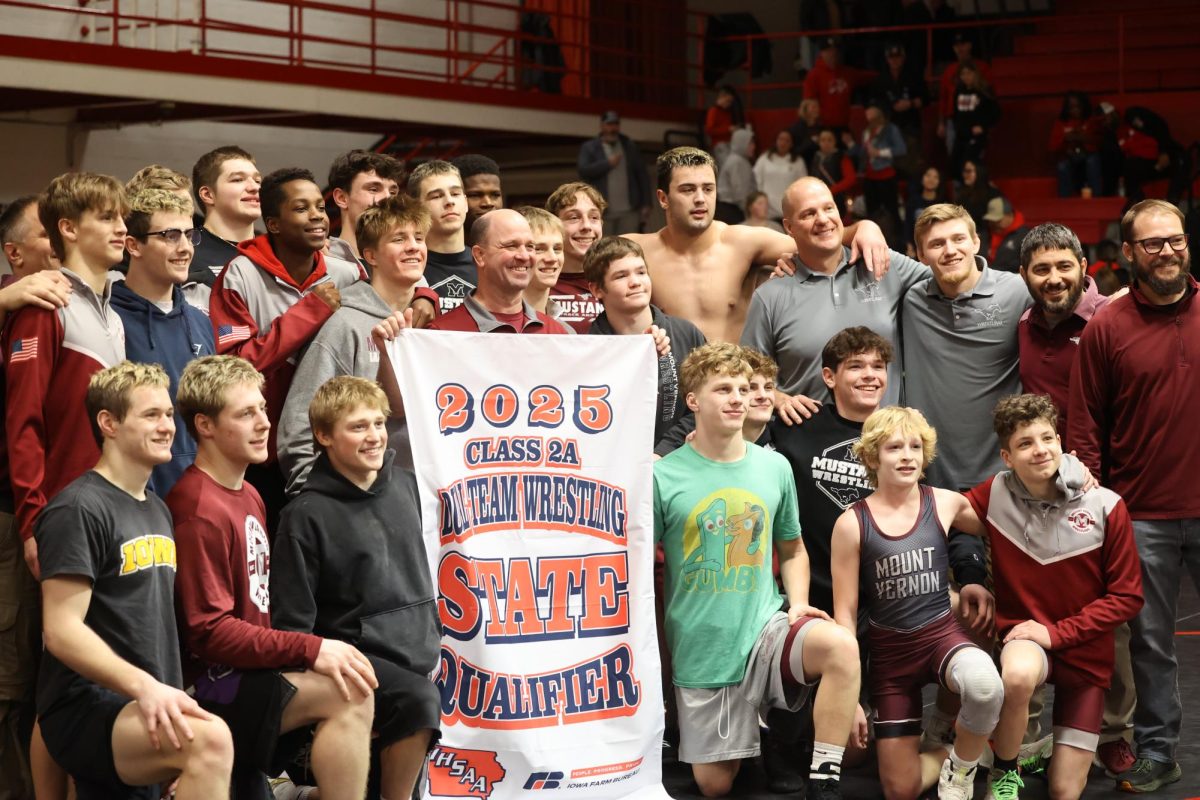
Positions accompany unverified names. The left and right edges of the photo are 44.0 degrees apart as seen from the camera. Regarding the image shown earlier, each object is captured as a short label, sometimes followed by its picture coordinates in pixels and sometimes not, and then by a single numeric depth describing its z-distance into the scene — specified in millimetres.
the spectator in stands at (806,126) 17875
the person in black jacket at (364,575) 4723
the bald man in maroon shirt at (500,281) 5484
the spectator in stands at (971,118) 16688
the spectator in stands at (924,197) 15891
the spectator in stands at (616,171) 17062
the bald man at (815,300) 6332
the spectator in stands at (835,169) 16812
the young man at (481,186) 7055
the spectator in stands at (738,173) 17906
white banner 5160
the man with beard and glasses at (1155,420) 5715
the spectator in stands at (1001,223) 14914
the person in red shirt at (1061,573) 5461
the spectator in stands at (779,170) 17391
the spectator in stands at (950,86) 17281
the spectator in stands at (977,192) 15227
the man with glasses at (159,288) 5113
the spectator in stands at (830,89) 18188
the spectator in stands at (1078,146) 16328
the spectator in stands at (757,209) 15977
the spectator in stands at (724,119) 18719
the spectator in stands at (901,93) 17641
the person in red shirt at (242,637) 4500
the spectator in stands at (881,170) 16359
